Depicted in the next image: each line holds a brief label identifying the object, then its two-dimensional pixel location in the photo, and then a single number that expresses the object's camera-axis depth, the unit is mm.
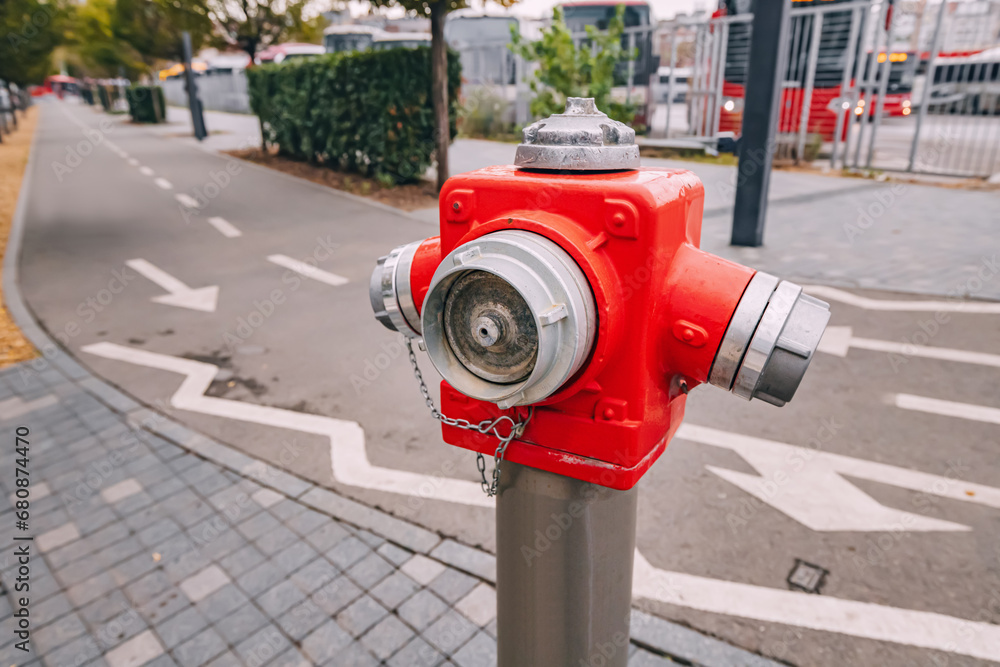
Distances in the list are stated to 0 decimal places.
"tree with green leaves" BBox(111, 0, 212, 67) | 26984
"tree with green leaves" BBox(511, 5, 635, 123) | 10477
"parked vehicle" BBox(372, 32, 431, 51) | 20419
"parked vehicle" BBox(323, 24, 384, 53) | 25188
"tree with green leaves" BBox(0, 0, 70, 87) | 13125
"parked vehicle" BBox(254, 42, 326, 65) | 31777
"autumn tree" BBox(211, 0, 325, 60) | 22734
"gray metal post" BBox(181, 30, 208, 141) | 21391
